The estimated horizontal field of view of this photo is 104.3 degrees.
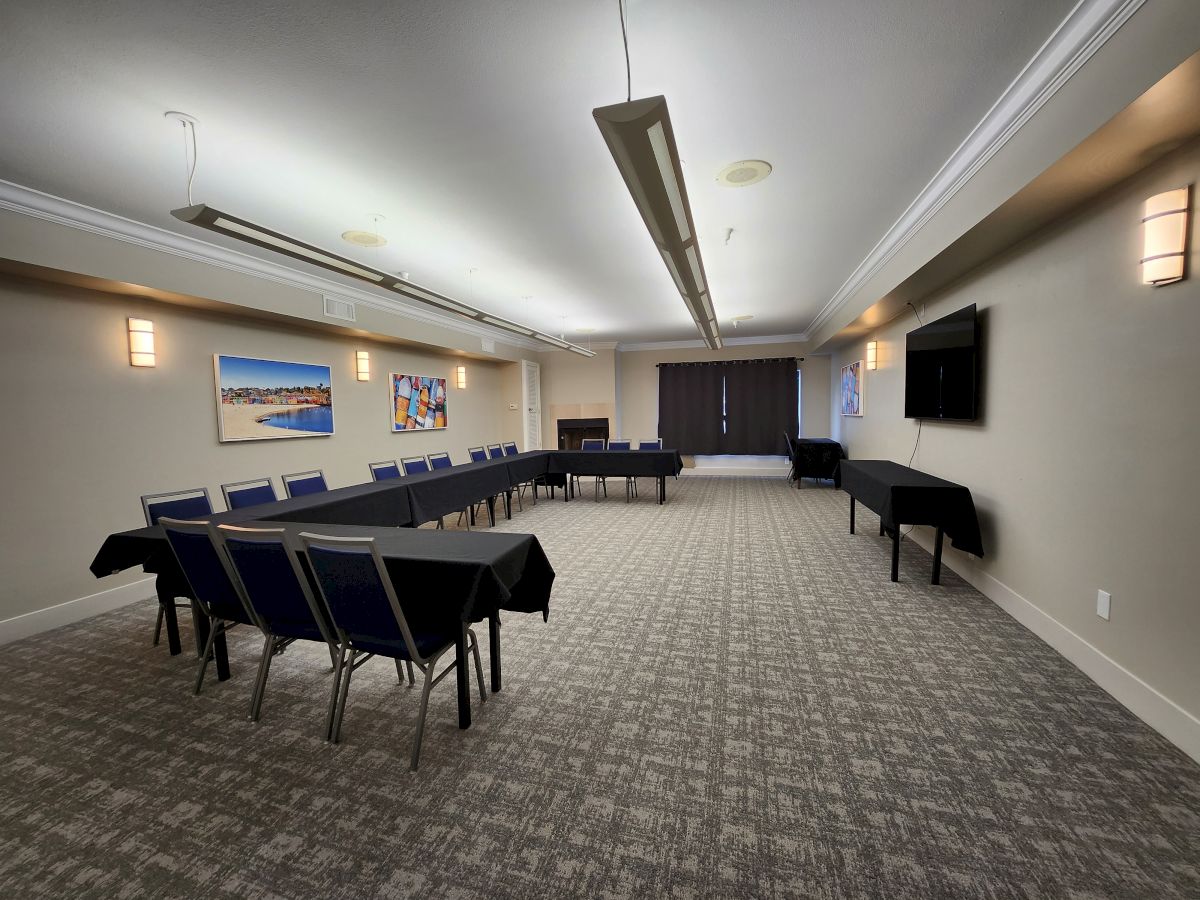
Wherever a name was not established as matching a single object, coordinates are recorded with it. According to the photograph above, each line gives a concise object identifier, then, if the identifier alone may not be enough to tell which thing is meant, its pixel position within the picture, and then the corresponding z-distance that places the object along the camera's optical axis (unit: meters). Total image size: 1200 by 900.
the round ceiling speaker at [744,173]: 2.80
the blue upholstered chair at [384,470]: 4.63
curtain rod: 9.24
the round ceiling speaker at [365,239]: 3.71
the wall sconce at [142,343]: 3.61
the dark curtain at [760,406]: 9.30
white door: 9.24
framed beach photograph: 4.31
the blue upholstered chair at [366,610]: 1.71
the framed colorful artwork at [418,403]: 6.47
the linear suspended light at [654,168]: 1.46
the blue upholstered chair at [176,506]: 2.83
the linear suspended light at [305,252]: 2.26
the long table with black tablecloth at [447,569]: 1.90
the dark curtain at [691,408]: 9.62
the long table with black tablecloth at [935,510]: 3.29
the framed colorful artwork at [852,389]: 6.92
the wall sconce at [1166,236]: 1.83
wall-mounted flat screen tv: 3.42
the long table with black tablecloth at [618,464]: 6.62
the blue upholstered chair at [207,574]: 2.07
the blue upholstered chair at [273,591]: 1.88
